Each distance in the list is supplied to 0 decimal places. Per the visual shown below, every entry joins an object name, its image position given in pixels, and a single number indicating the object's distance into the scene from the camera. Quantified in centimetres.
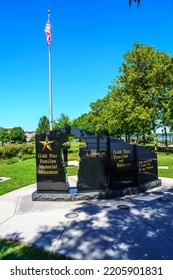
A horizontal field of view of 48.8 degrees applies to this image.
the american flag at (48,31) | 1454
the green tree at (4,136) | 7867
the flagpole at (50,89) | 1564
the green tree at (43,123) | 8256
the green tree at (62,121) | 3580
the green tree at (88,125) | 4230
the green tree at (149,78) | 2104
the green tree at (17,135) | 8019
